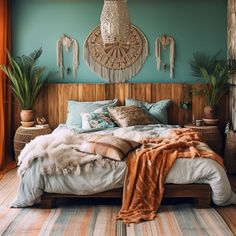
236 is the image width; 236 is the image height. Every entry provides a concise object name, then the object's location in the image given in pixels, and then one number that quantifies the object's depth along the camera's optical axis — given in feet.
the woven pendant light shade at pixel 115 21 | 11.46
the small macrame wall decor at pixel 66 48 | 13.52
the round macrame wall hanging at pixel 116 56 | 13.51
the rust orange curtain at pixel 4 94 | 12.50
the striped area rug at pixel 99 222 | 7.35
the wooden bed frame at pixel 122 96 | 13.37
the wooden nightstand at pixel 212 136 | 12.42
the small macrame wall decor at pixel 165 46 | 13.47
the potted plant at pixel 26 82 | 12.65
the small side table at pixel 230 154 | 11.67
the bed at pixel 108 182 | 8.43
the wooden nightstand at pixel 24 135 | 12.46
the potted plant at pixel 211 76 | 12.56
